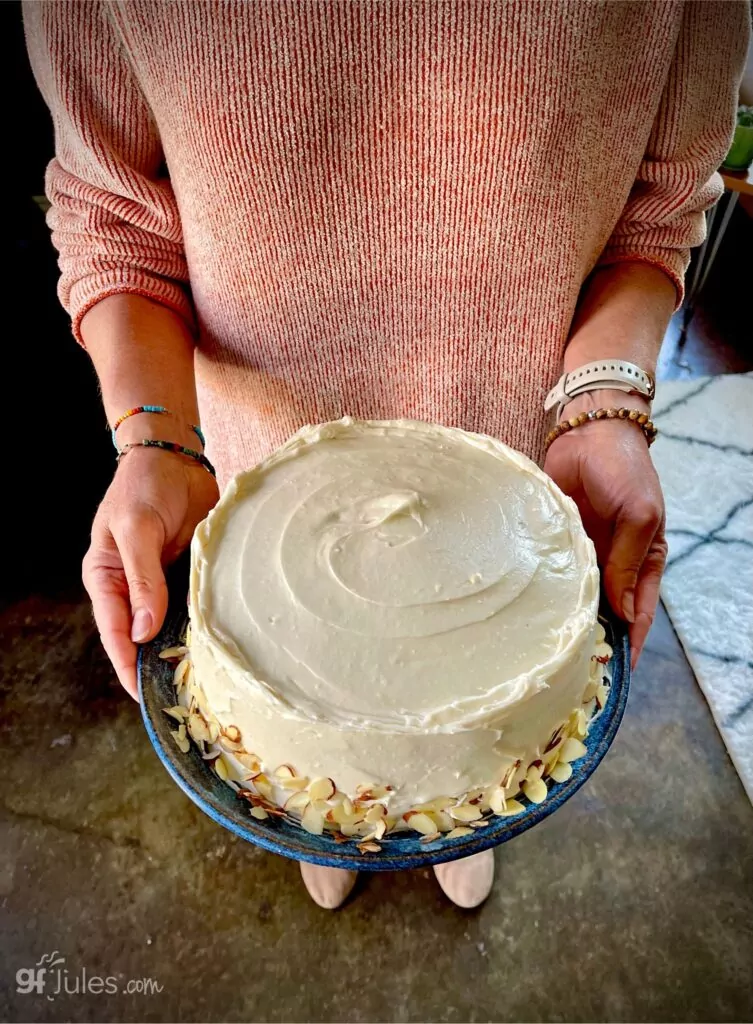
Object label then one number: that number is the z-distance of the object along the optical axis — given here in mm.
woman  899
